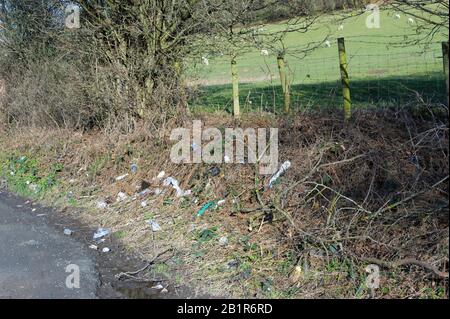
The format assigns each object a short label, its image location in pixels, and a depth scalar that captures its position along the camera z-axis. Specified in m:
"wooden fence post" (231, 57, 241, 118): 11.70
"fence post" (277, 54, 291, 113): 10.85
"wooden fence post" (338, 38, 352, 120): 9.54
